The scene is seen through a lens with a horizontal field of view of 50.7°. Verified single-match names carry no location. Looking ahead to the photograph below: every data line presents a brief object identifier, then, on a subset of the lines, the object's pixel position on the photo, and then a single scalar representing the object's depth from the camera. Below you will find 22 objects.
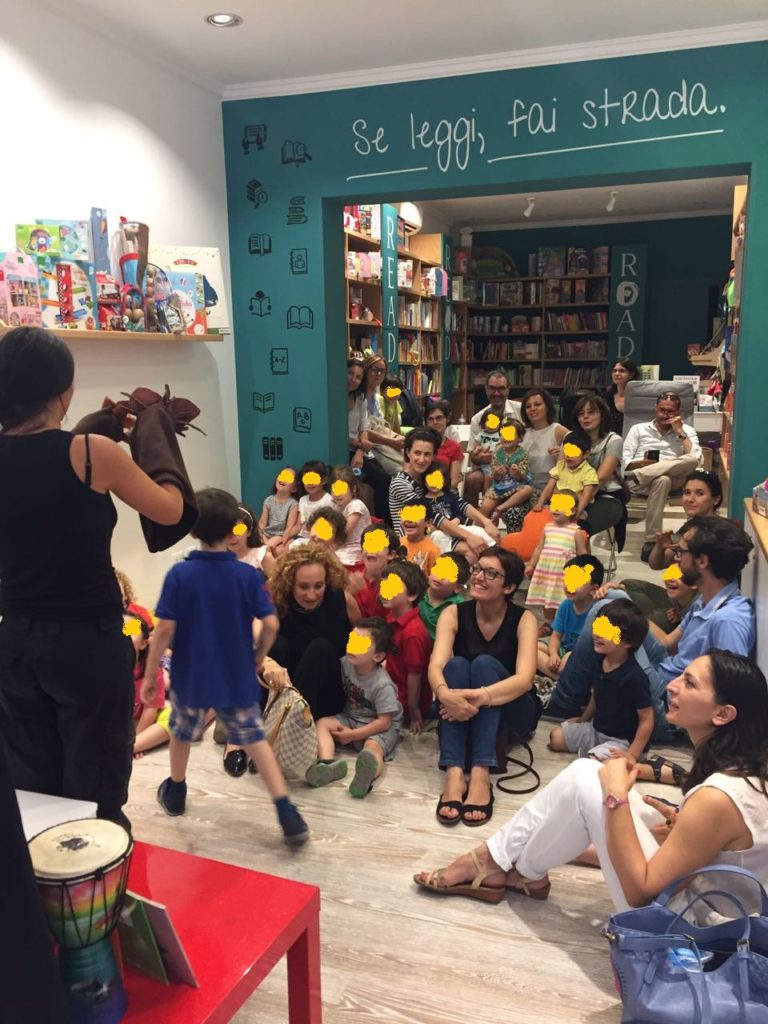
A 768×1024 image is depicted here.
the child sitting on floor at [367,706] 2.74
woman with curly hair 2.86
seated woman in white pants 1.53
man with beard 2.59
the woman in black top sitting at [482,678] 2.48
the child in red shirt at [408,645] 2.98
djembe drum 0.87
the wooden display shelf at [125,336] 3.19
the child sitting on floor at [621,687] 2.59
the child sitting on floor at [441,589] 3.20
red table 1.04
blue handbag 1.29
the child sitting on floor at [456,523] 3.88
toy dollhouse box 2.90
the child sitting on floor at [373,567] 3.17
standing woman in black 1.46
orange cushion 4.22
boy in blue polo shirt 2.17
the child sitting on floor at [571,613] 3.13
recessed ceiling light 3.46
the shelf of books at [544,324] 10.02
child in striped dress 3.75
